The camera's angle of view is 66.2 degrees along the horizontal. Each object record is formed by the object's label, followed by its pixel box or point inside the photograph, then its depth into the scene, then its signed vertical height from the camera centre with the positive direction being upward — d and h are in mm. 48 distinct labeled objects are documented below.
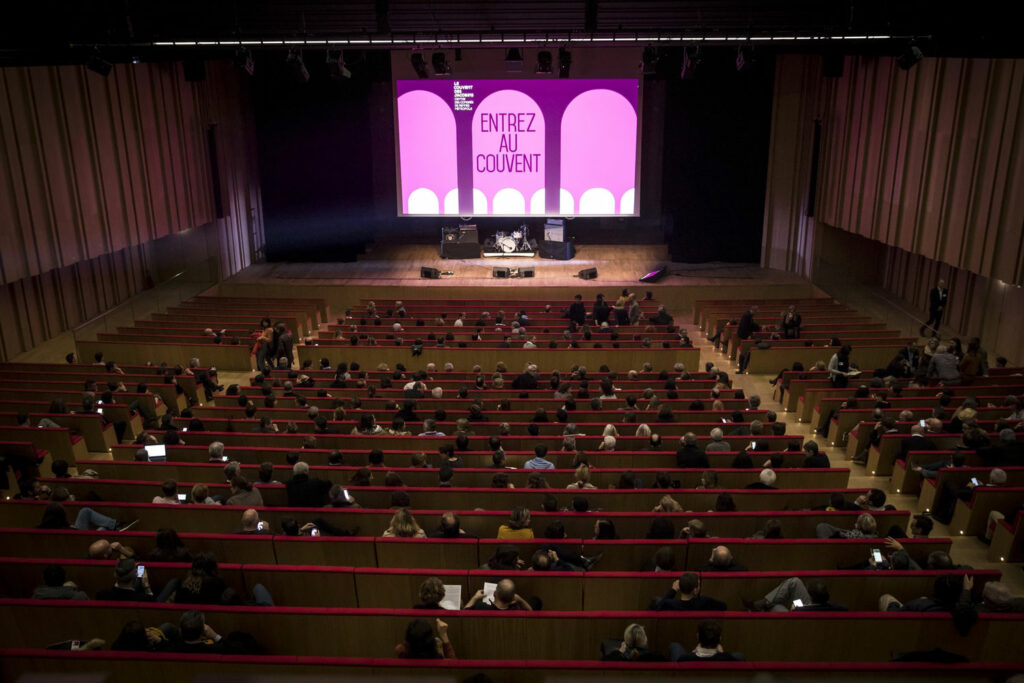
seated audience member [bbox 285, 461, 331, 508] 6961 -3063
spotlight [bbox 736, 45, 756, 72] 14391 +1256
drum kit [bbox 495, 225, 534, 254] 21719 -3004
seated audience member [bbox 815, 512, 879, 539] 6270 -3174
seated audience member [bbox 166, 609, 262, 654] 4652 -2966
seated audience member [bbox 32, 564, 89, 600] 5375 -3016
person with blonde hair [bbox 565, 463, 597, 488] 7359 -3146
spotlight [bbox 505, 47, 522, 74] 14039 +1287
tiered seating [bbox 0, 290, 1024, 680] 5035 -3230
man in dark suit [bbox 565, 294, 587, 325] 15419 -3484
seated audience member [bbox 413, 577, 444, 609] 5023 -2859
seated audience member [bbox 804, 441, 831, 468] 7887 -3234
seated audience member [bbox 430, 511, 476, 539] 6059 -2959
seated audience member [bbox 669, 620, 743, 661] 4590 -2962
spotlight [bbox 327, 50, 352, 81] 14455 +1176
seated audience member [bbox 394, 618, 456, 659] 4434 -2857
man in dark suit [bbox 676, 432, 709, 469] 7922 -3192
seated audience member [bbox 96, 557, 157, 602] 5324 -3031
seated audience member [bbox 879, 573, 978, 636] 4934 -3029
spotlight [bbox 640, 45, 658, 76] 14781 +1289
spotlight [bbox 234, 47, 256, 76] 13805 +1257
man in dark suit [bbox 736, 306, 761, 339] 14041 -3459
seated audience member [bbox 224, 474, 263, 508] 6980 -3123
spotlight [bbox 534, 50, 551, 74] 14641 +1242
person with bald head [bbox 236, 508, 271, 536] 6273 -3033
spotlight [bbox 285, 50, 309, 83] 14359 +1278
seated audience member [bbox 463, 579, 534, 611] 5055 -3018
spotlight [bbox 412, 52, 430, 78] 14922 +1224
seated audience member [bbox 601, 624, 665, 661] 4539 -2927
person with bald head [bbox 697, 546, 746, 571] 5715 -3058
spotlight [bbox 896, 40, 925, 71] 13023 +1128
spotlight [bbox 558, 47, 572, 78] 14647 +1253
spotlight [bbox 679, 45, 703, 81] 14555 +1217
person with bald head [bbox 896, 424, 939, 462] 8758 -3432
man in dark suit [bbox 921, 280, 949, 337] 15117 -3322
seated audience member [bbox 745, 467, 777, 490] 7559 -3284
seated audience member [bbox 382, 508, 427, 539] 6199 -3022
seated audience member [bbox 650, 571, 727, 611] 5156 -3018
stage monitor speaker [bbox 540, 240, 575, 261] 21219 -3184
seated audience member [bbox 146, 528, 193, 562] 5809 -2993
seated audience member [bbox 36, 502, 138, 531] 6391 -3125
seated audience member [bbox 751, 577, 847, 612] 5422 -3164
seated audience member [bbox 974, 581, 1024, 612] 5109 -3003
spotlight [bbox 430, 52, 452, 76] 14938 +1260
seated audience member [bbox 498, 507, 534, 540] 6203 -3049
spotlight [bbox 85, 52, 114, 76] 12871 +1104
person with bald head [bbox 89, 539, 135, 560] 5770 -3011
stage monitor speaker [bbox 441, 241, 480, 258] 21531 -3168
